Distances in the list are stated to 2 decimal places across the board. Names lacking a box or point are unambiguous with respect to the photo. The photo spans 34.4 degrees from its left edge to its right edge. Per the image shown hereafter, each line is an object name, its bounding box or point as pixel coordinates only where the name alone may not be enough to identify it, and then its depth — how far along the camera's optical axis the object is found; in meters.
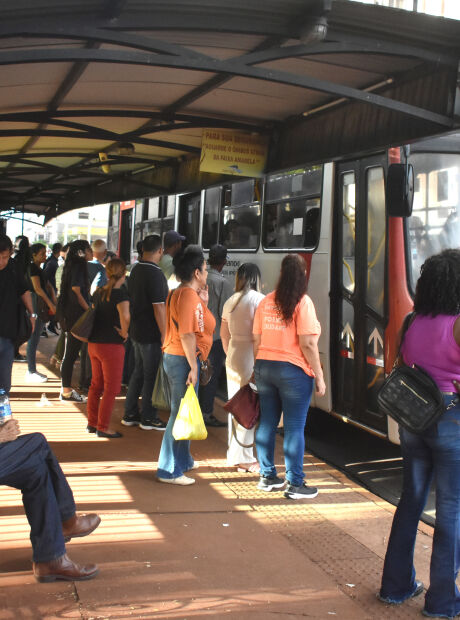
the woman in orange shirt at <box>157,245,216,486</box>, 5.97
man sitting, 4.01
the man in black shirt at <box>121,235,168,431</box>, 7.77
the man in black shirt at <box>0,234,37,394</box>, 6.39
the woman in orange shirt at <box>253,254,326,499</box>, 5.87
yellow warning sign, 8.59
